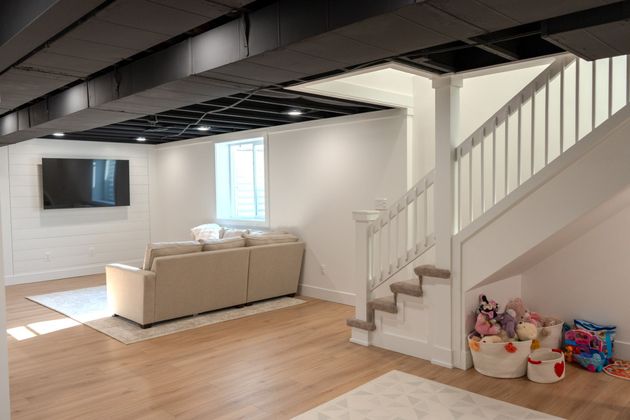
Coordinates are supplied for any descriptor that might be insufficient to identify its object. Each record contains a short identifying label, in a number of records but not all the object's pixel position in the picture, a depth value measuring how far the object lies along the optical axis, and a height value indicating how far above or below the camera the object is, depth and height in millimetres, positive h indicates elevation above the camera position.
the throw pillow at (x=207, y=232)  7699 -658
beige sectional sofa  5152 -1026
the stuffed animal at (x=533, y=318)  4059 -1101
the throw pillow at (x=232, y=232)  7134 -628
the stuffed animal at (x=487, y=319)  3834 -1034
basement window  7680 +125
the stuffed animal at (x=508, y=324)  3889 -1077
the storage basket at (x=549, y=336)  4102 -1240
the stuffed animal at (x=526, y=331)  3826 -1121
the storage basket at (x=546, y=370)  3613 -1343
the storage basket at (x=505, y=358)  3711 -1284
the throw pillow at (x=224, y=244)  5602 -624
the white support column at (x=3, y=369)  2777 -995
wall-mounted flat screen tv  8047 +138
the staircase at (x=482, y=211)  3271 -179
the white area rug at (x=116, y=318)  5078 -1439
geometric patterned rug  3131 -1436
